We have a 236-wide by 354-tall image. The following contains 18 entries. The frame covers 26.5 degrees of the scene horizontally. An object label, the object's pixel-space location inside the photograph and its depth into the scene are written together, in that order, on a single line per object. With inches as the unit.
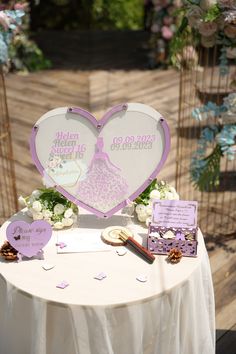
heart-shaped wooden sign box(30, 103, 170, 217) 79.4
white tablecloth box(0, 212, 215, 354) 68.1
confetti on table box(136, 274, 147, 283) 71.0
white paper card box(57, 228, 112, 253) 77.7
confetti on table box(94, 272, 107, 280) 71.8
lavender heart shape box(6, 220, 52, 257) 74.5
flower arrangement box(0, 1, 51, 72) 237.9
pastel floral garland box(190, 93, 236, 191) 106.2
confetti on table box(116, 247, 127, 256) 76.9
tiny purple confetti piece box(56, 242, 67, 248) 78.5
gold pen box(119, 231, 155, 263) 75.2
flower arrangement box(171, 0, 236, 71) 95.1
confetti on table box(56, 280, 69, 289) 69.8
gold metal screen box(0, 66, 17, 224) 134.4
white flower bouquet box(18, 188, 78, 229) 82.0
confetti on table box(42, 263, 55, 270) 73.8
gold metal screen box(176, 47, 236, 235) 131.9
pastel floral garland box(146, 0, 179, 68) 229.3
